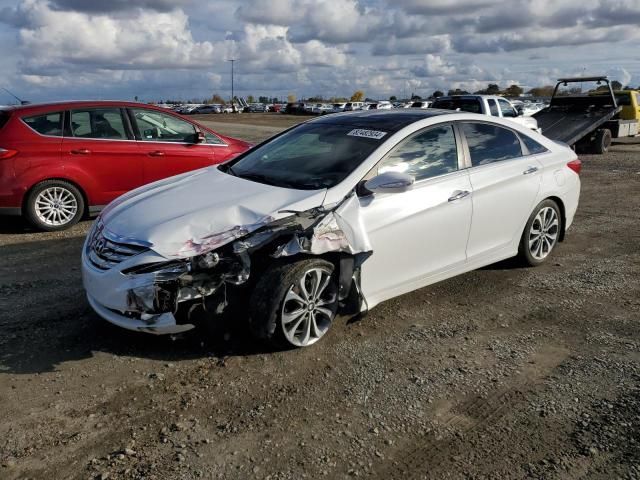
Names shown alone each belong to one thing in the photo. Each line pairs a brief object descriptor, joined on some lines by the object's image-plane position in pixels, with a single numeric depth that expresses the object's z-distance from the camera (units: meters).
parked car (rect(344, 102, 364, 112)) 57.24
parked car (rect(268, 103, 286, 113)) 83.95
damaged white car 3.63
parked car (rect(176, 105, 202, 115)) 73.09
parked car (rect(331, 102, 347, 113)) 60.03
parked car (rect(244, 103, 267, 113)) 82.57
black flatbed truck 15.25
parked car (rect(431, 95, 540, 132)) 14.00
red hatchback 6.97
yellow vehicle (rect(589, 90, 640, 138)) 16.64
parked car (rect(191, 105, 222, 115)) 79.62
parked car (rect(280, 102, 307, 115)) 65.49
